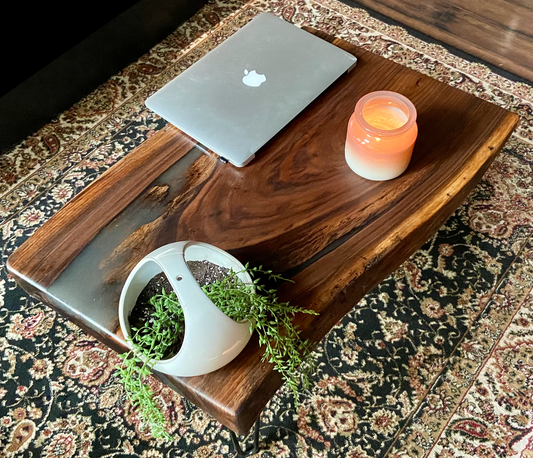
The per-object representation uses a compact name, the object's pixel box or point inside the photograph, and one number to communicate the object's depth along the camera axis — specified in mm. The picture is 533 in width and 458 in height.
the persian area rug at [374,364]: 1141
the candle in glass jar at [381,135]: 930
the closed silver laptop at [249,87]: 1062
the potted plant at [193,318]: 700
